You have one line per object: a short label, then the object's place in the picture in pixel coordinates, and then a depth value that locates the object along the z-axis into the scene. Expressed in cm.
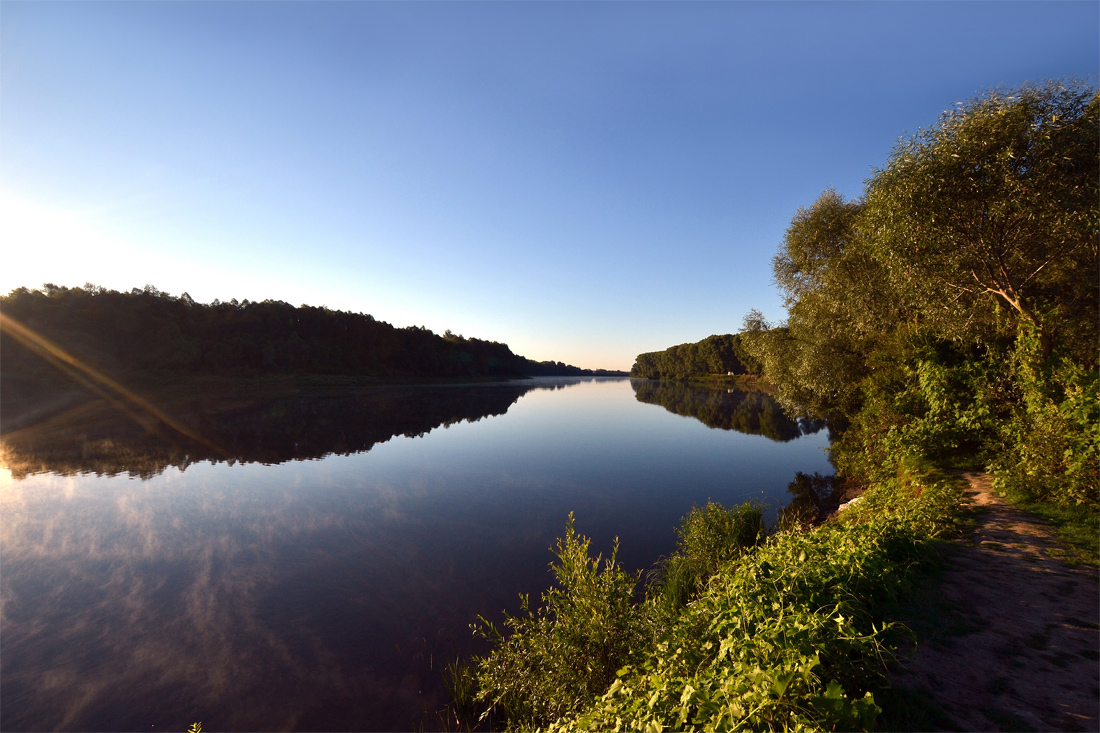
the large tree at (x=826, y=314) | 1864
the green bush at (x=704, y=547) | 829
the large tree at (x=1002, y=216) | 965
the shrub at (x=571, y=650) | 504
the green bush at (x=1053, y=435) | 761
